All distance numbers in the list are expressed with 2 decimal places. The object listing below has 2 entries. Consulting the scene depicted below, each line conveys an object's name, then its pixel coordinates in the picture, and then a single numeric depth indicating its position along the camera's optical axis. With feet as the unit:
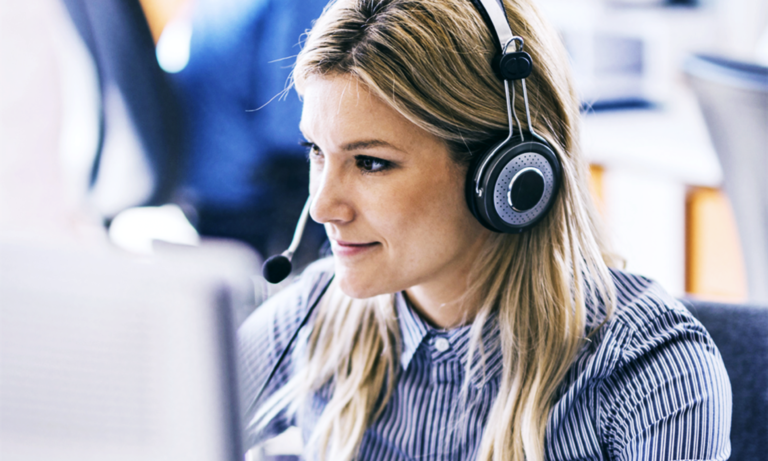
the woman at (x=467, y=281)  3.97
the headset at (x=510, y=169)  3.95
